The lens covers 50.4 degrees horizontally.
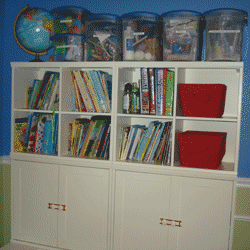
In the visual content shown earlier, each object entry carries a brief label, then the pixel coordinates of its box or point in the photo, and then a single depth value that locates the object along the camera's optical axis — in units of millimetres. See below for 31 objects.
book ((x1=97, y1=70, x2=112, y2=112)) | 2033
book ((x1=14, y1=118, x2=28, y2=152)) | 2209
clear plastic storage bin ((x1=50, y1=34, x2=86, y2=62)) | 2004
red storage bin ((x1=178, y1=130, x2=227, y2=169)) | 1787
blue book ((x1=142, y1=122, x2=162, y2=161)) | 1968
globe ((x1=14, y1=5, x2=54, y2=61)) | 2184
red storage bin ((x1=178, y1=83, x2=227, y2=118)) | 1791
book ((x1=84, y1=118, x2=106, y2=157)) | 2082
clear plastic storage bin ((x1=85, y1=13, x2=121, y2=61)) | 1938
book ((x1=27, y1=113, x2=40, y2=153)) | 2205
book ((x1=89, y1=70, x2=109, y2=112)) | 2033
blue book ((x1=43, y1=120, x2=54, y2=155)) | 2143
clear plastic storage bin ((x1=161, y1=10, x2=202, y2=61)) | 1779
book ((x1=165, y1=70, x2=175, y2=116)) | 1861
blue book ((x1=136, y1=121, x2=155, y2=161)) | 1974
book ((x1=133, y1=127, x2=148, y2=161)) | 1992
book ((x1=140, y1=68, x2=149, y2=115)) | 1910
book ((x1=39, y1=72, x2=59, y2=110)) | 2164
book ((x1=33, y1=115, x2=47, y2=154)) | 2178
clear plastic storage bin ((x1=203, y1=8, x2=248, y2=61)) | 1724
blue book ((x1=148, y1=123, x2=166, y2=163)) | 1956
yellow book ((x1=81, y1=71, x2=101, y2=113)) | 2051
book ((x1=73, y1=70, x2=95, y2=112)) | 2072
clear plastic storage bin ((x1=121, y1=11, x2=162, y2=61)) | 1865
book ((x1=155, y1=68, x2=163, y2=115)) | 1882
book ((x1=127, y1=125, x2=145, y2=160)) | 2010
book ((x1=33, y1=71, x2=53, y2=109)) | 2172
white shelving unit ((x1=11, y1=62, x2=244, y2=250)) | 1796
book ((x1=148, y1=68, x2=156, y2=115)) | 1902
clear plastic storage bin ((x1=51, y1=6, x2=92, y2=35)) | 2012
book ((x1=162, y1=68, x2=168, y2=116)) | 1868
